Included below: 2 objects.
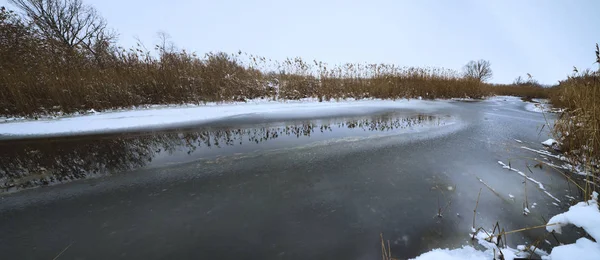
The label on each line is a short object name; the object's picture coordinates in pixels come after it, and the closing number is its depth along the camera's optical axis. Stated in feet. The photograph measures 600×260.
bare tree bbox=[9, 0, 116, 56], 55.62
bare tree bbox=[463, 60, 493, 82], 162.50
